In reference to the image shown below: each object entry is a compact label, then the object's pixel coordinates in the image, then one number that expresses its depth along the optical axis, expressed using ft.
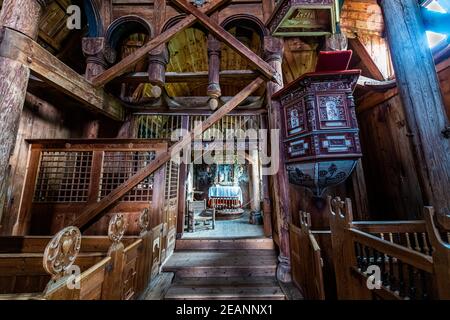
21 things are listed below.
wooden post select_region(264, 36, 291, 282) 8.94
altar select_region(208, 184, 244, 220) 24.97
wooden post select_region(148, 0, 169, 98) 10.14
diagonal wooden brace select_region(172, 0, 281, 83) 9.92
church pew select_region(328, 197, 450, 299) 3.48
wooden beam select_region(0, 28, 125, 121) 5.76
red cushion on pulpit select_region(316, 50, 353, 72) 7.57
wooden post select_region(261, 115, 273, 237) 12.73
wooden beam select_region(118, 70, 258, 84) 11.03
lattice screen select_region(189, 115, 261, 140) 14.87
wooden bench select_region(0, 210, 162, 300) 3.88
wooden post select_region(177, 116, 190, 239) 13.87
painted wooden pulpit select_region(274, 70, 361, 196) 7.64
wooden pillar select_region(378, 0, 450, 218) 6.12
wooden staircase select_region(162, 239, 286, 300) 7.72
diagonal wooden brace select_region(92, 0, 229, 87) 9.19
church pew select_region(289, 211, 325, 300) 6.24
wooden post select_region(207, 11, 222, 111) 10.38
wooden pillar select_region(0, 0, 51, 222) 5.57
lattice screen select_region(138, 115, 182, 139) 14.87
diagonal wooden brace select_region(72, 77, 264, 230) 8.88
